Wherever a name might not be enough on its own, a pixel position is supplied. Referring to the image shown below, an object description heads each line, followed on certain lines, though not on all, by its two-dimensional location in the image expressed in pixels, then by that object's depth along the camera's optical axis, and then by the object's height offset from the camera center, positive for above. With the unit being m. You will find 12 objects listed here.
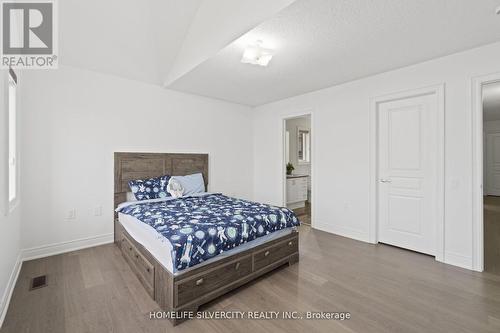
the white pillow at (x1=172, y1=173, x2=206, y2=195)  3.70 -0.28
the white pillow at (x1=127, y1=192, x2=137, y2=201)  3.51 -0.45
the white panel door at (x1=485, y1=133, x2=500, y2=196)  7.14 +0.02
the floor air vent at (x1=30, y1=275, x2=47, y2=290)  2.18 -1.11
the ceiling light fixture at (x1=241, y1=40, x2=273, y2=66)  2.37 +1.14
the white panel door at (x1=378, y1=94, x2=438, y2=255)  2.87 -0.10
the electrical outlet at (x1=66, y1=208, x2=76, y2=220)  3.03 -0.62
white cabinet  5.29 -0.61
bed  1.76 -0.71
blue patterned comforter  1.79 -0.53
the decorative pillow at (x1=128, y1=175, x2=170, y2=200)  3.29 -0.32
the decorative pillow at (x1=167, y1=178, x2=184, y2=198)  3.46 -0.34
